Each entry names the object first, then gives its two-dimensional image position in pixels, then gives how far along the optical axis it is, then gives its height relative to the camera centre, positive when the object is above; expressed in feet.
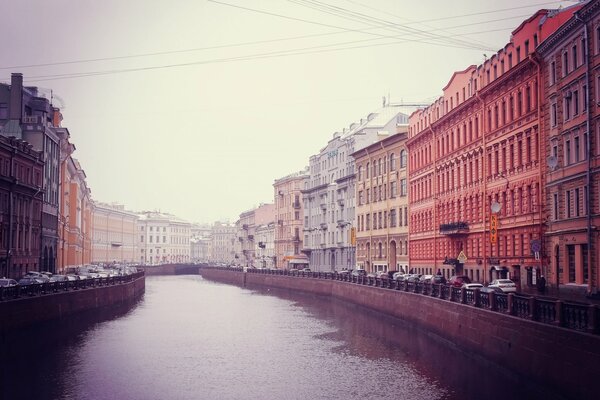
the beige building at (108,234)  558.15 +16.59
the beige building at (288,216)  464.65 +23.55
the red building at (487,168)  171.12 +22.01
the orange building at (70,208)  297.94 +20.26
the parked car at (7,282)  156.07 -4.75
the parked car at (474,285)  151.68 -5.15
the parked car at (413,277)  206.28 -5.00
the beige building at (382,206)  286.05 +18.72
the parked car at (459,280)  171.80 -4.90
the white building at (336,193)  348.38 +29.79
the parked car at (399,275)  223.10 -5.05
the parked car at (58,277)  199.25 -5.07
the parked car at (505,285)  153.30 -5.22
